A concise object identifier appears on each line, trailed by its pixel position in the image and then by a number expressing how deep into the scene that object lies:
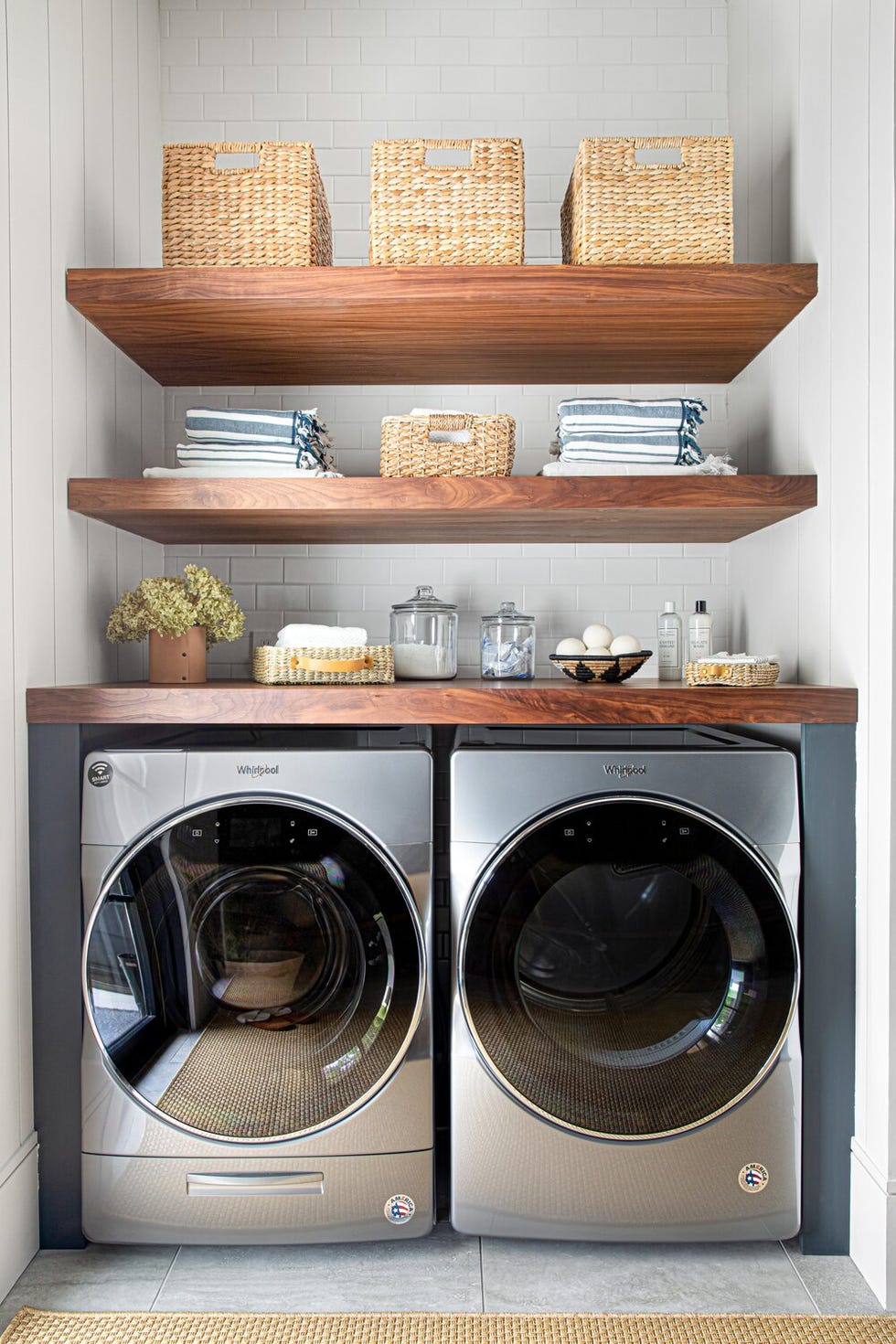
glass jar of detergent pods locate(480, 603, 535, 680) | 2.06
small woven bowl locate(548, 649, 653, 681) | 1.85
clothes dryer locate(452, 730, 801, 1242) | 1.53
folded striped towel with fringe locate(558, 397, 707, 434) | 1.80
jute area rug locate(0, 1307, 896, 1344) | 1.37
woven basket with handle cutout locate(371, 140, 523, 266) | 1.74
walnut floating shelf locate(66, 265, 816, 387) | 1.71
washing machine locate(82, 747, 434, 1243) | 1.53
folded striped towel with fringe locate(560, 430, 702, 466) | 1.81
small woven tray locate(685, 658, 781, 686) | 1.64
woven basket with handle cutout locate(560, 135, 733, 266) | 1.73
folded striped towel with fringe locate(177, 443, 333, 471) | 1.82
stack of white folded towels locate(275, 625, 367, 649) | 1.74
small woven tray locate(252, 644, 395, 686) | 1.70
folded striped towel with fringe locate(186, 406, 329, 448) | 1.81
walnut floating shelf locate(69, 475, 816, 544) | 1.71
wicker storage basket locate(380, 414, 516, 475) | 1.78
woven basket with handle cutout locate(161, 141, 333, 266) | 1.74
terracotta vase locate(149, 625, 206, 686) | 1.86
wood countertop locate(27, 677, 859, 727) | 1.57
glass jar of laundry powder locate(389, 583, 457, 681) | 1.97
